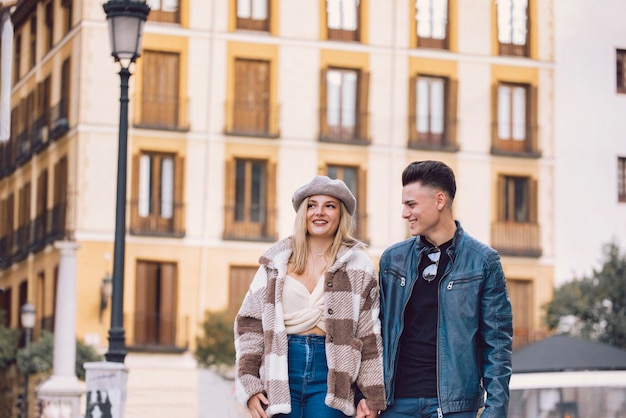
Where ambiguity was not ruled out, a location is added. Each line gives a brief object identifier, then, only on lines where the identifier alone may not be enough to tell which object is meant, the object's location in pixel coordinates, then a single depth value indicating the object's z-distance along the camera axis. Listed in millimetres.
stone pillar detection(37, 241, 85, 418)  16219
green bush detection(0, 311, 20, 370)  31359
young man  5625
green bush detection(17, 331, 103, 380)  28438
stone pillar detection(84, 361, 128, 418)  11281
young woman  5727
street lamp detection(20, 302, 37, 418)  28578
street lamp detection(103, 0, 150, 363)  12039
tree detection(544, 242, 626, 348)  26234
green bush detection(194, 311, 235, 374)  29125
